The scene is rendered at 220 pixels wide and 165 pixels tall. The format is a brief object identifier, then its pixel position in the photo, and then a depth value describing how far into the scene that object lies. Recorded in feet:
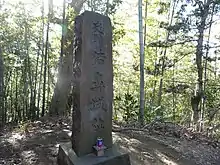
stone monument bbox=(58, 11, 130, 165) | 5.93
